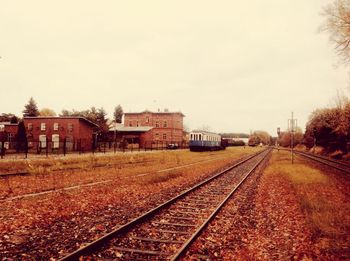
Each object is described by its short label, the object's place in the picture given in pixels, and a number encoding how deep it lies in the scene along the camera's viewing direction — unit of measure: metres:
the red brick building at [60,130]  47.34
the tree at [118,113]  115.79
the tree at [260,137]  165.68
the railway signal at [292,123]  28.07
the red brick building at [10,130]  48.72
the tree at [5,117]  72.94
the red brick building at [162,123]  84.06
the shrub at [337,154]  45.39
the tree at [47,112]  119.26
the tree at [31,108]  89.50
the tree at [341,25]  18.98
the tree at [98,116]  65.31
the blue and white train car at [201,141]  53.06
